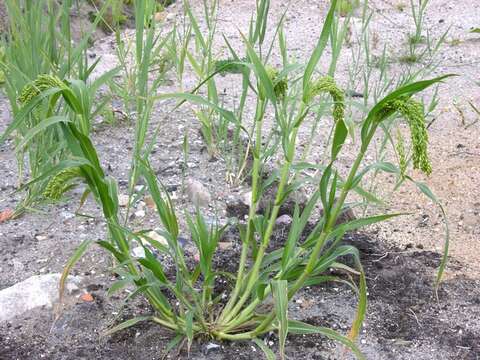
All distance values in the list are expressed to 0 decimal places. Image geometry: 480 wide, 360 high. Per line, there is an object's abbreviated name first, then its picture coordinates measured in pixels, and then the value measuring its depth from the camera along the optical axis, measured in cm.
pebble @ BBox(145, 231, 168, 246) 207
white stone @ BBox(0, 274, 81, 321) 175
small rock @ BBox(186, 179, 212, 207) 230
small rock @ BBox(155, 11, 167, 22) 422
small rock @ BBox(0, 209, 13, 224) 214
